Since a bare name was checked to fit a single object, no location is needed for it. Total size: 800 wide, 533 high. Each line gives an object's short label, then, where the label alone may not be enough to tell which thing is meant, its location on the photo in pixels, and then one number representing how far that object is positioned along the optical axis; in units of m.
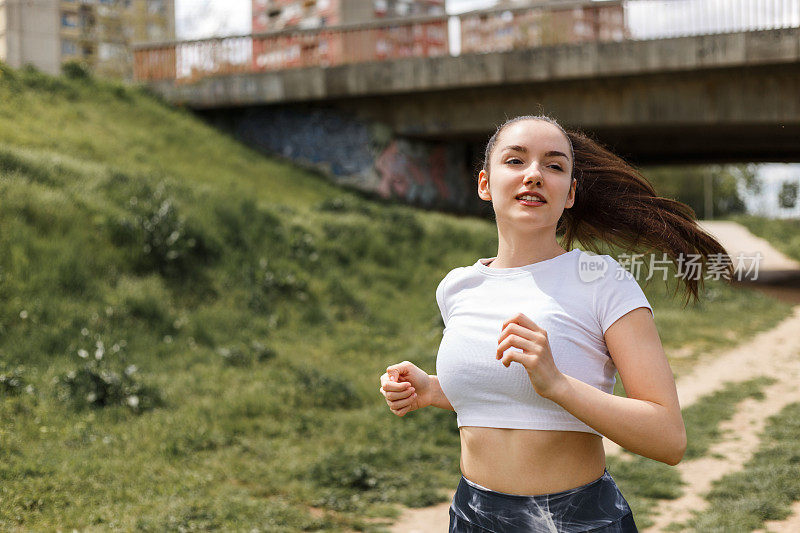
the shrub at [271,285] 9.20
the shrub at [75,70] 15.63
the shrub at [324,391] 7.23
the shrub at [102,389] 6.38
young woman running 1.81
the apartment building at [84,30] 16.36
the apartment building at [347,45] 16.23
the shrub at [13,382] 6.26
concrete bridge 13.59
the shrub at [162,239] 8.98
